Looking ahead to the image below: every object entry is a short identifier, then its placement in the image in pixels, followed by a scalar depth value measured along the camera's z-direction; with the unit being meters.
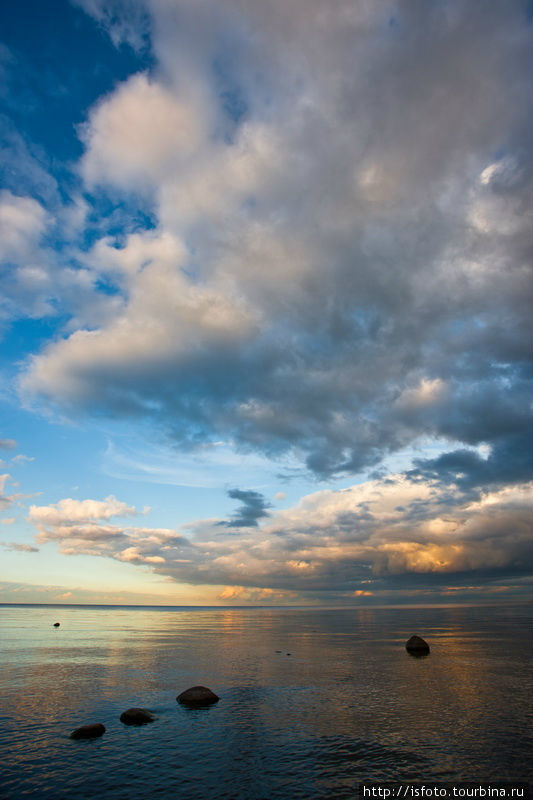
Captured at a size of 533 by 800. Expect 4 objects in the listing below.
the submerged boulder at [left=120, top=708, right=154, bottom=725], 28.80
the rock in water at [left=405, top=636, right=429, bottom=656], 65.12
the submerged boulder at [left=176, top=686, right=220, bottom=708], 33.78
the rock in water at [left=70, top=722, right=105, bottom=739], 25.89
